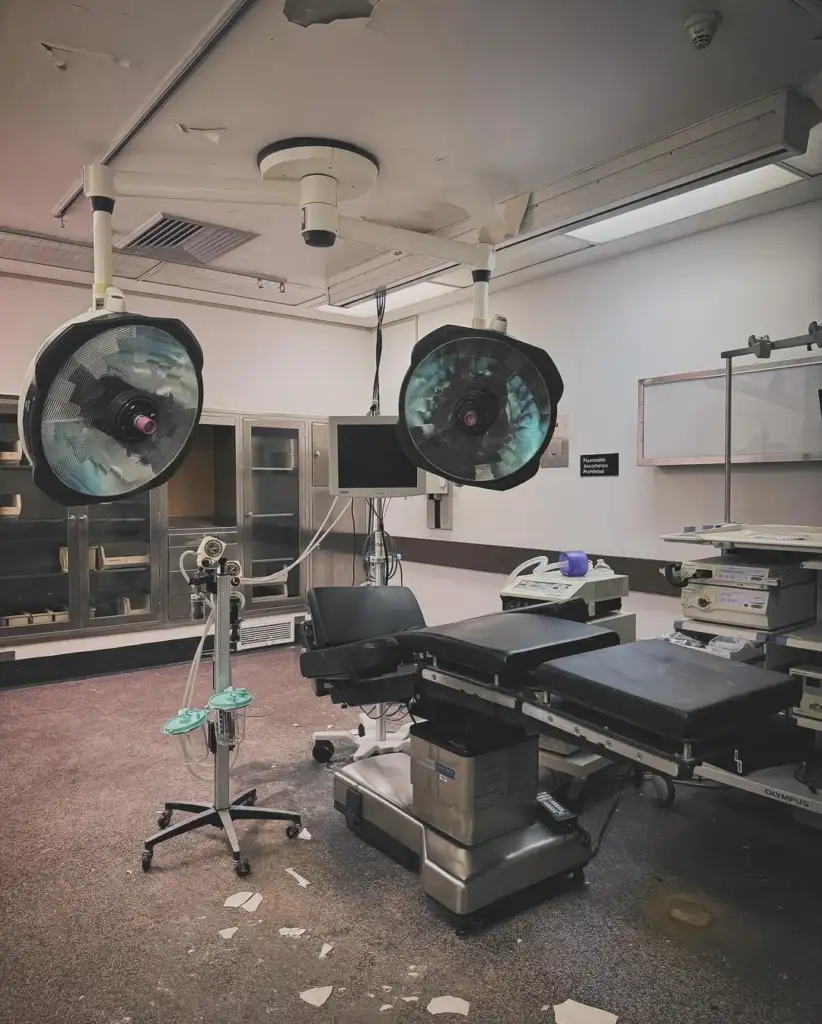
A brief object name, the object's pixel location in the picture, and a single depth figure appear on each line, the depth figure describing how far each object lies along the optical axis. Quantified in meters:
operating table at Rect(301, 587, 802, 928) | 1.51
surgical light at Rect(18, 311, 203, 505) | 1.55
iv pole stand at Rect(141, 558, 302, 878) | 2.59
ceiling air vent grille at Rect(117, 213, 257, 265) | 3.55
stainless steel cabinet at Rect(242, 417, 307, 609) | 5.43
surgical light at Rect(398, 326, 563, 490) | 1.96
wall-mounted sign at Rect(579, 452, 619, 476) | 4.09
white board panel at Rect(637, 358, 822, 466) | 3.23
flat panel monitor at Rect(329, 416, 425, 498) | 3.55
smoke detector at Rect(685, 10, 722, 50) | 1.89
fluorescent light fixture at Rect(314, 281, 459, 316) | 4.87
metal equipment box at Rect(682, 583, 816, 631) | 2.58
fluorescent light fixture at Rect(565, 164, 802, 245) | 3.09
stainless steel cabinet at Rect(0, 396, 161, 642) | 4.54
